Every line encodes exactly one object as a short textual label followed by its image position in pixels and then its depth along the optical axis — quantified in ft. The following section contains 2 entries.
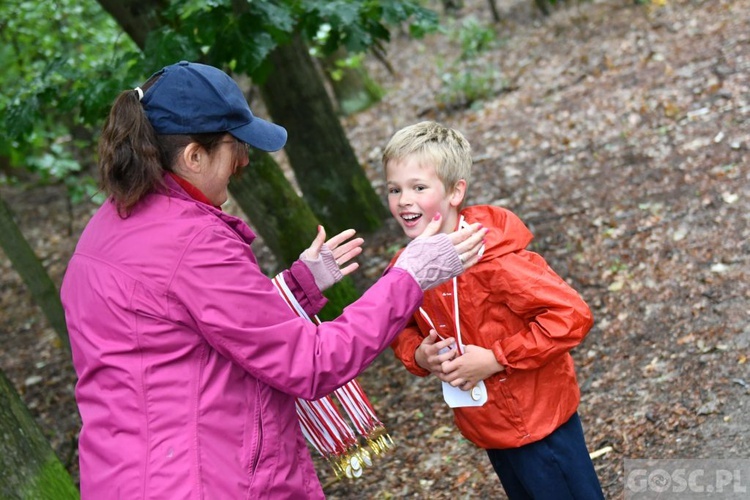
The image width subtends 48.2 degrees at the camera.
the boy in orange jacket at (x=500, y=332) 8.87
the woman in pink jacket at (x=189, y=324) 7.22
